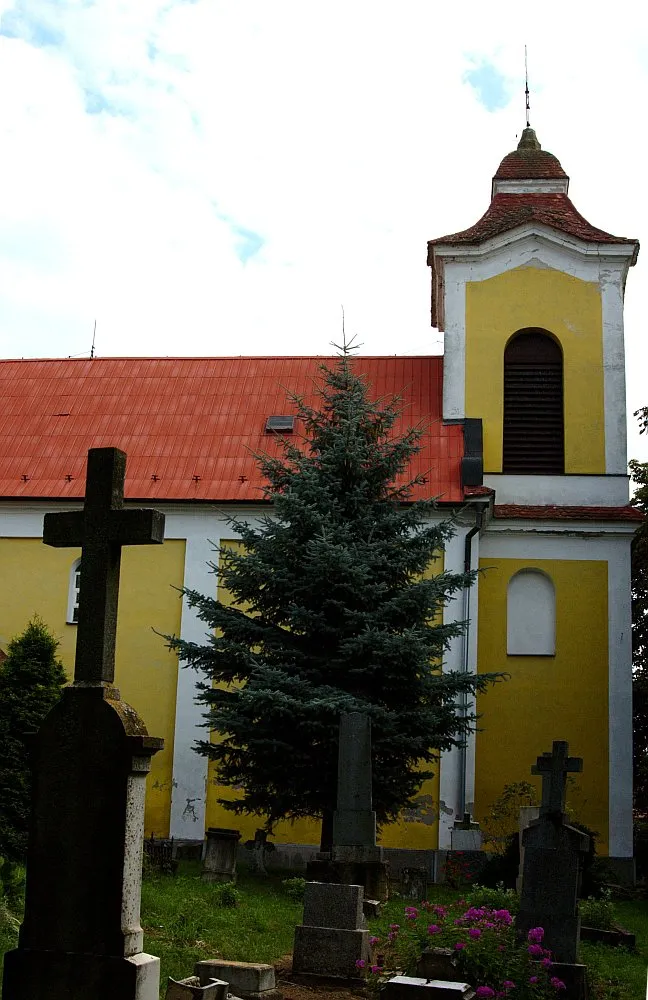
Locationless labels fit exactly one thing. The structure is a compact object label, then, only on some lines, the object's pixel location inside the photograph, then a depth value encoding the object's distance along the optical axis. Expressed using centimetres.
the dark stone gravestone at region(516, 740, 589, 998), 923
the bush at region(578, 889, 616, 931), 1173
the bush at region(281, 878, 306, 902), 1258
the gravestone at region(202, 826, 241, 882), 1423
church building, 1900
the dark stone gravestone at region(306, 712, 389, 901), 1027
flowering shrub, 805
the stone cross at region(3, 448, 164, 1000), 609
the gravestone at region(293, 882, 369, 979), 891
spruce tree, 1462
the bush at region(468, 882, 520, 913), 1101
